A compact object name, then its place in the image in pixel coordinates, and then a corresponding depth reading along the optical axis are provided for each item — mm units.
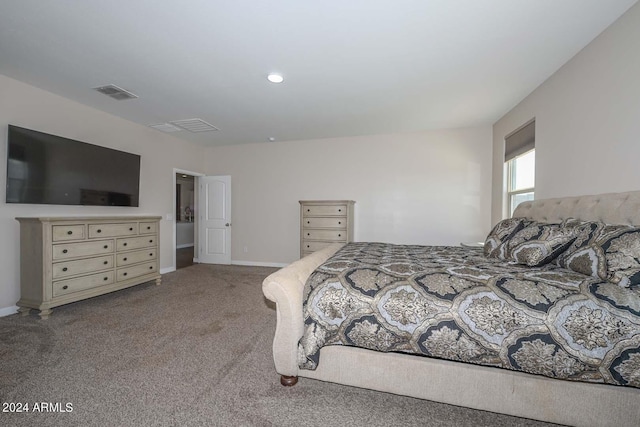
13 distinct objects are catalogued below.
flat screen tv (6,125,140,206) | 2891
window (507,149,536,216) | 3466
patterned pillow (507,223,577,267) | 1816
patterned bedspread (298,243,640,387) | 1226
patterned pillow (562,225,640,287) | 1345
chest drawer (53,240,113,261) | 2871
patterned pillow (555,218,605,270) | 1598
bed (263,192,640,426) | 1248
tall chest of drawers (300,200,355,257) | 4621
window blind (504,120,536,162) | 3321
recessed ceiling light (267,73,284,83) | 2785
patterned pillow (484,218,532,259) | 2240
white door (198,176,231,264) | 5816
